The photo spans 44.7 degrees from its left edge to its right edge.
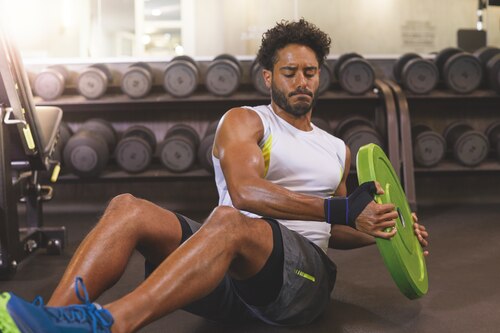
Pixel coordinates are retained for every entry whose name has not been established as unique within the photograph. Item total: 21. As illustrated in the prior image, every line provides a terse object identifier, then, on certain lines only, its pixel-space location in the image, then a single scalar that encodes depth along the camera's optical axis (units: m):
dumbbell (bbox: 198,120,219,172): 4.31
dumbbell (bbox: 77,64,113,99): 4.46
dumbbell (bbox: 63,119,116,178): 4.30
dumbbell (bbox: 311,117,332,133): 4.36
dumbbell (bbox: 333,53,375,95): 4.47
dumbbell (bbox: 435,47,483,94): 4.49
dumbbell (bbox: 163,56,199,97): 4.44
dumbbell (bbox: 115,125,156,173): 4.37
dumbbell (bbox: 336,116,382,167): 4.26
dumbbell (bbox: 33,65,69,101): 4.47
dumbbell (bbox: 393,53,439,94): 4.50
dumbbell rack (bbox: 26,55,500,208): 4.27
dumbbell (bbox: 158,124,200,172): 4.35
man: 1.30
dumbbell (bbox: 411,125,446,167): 4.40
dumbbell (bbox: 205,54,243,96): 4.44
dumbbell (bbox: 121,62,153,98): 4.48
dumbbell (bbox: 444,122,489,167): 4.42
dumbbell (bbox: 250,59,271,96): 4.43
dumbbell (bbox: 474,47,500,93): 4.48
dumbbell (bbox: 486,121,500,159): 4.59
